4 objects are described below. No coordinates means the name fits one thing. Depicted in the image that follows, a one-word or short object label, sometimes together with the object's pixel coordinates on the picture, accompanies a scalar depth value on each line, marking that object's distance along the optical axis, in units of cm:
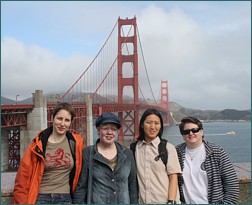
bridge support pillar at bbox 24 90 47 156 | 1509
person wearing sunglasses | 206
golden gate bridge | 1487
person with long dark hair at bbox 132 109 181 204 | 204
